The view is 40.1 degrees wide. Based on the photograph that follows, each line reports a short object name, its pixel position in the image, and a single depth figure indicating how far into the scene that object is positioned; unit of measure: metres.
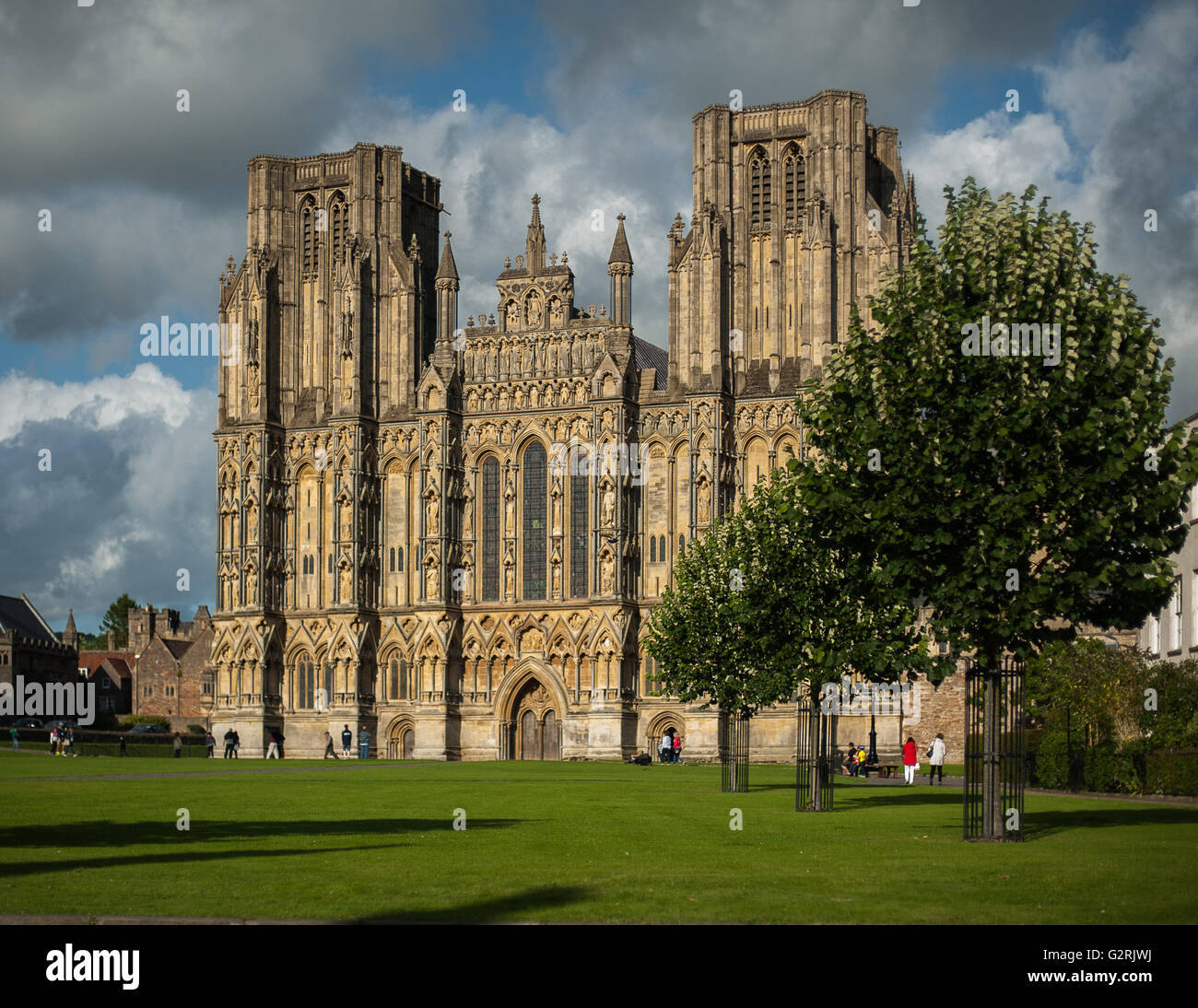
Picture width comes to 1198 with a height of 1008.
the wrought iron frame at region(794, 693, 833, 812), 37.38
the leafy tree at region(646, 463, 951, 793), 34.03
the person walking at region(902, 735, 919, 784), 55.62
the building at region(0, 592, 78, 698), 128.50
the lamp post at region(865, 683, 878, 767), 73.91
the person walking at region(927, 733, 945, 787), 56.56
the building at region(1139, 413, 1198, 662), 51.09
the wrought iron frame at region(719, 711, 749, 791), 46.22
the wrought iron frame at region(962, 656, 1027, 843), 27.86
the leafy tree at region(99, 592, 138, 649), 185.89
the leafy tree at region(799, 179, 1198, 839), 27.42
